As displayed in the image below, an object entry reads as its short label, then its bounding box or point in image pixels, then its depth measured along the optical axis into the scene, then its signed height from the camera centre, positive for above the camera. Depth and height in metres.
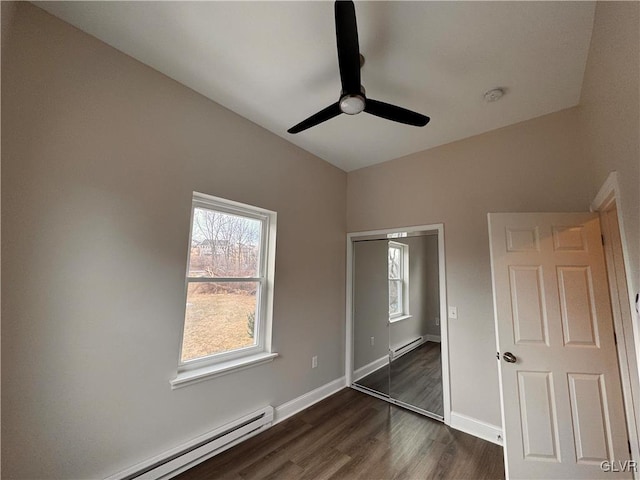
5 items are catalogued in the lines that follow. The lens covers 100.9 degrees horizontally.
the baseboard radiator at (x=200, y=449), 1.72 -1.25
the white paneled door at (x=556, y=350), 1.74 -0.45
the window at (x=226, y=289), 2.15 -0.09
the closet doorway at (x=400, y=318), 2.79 -0.44
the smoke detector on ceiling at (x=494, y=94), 2.08 +1.50
